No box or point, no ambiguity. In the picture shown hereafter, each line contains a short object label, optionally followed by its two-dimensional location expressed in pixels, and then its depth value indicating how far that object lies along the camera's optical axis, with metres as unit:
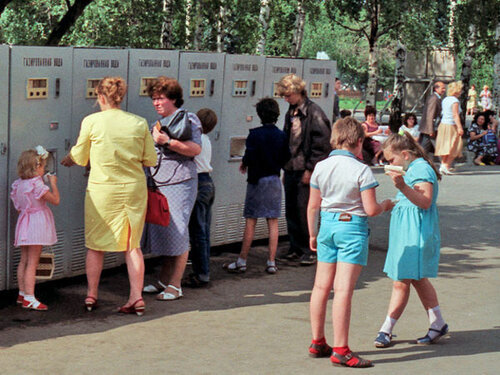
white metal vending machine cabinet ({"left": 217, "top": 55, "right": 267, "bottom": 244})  9.62
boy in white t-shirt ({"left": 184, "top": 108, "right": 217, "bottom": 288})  8.33
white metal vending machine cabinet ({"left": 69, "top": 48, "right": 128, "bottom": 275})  7.91
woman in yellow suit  7.19
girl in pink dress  7.36
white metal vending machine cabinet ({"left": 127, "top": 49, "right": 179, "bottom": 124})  8.45
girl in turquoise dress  6.52
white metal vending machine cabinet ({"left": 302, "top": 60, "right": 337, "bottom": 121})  10.56
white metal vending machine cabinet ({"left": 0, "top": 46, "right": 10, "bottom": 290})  7.25
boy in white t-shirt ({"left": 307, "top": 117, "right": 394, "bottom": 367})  6.05
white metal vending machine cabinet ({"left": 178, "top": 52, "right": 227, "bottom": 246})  9.05
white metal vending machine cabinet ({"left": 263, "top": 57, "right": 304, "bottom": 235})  10.02
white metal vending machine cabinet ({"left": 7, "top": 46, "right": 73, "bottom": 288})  7.42
